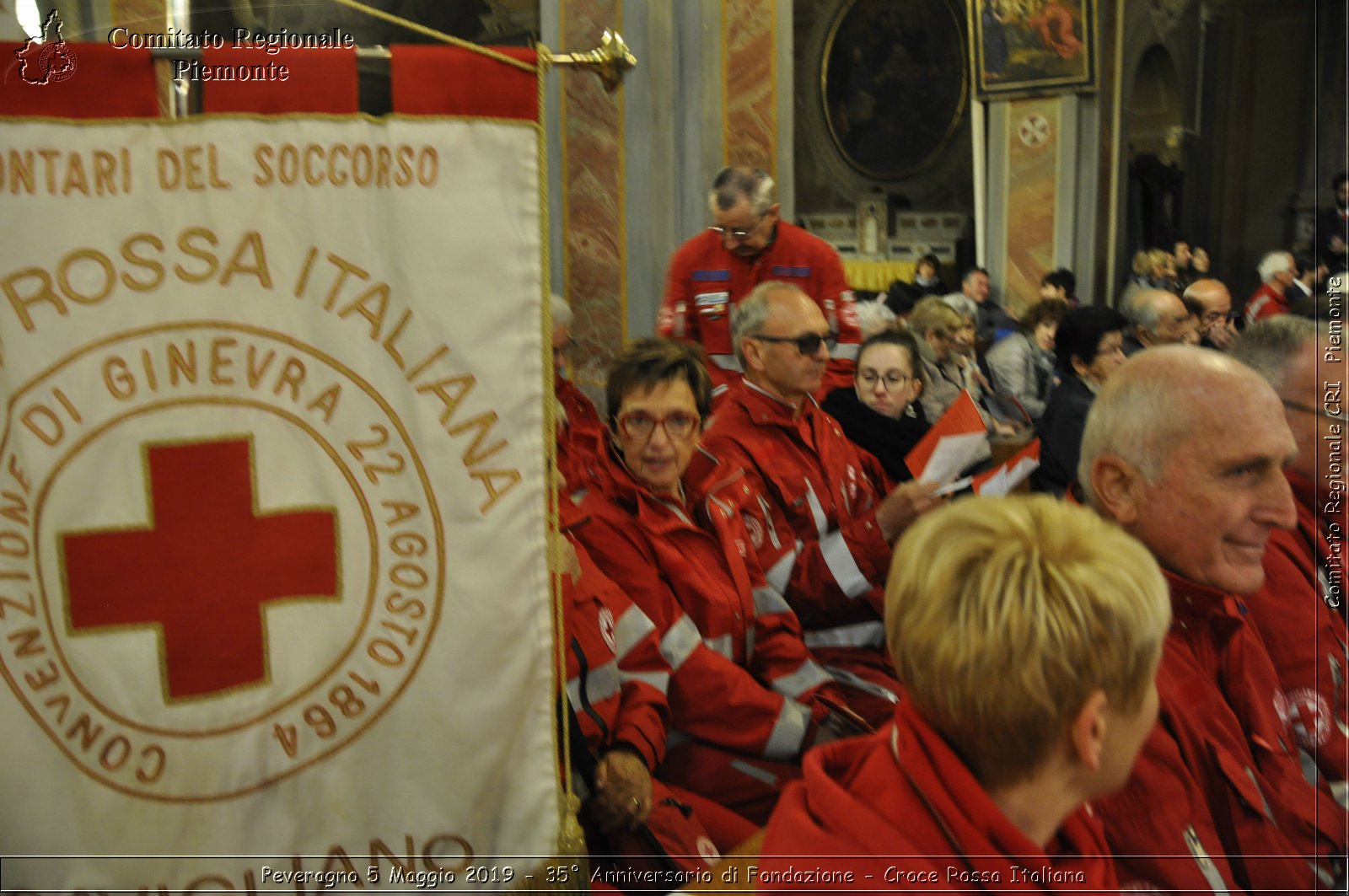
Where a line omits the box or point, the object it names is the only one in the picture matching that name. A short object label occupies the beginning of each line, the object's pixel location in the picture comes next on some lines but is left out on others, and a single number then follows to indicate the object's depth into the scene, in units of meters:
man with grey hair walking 4.70
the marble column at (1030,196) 10.59
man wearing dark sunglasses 2.93
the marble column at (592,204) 7.40
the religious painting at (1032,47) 10.07
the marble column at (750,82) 7.32
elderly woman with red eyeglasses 2.44
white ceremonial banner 1.54
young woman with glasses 3.92
